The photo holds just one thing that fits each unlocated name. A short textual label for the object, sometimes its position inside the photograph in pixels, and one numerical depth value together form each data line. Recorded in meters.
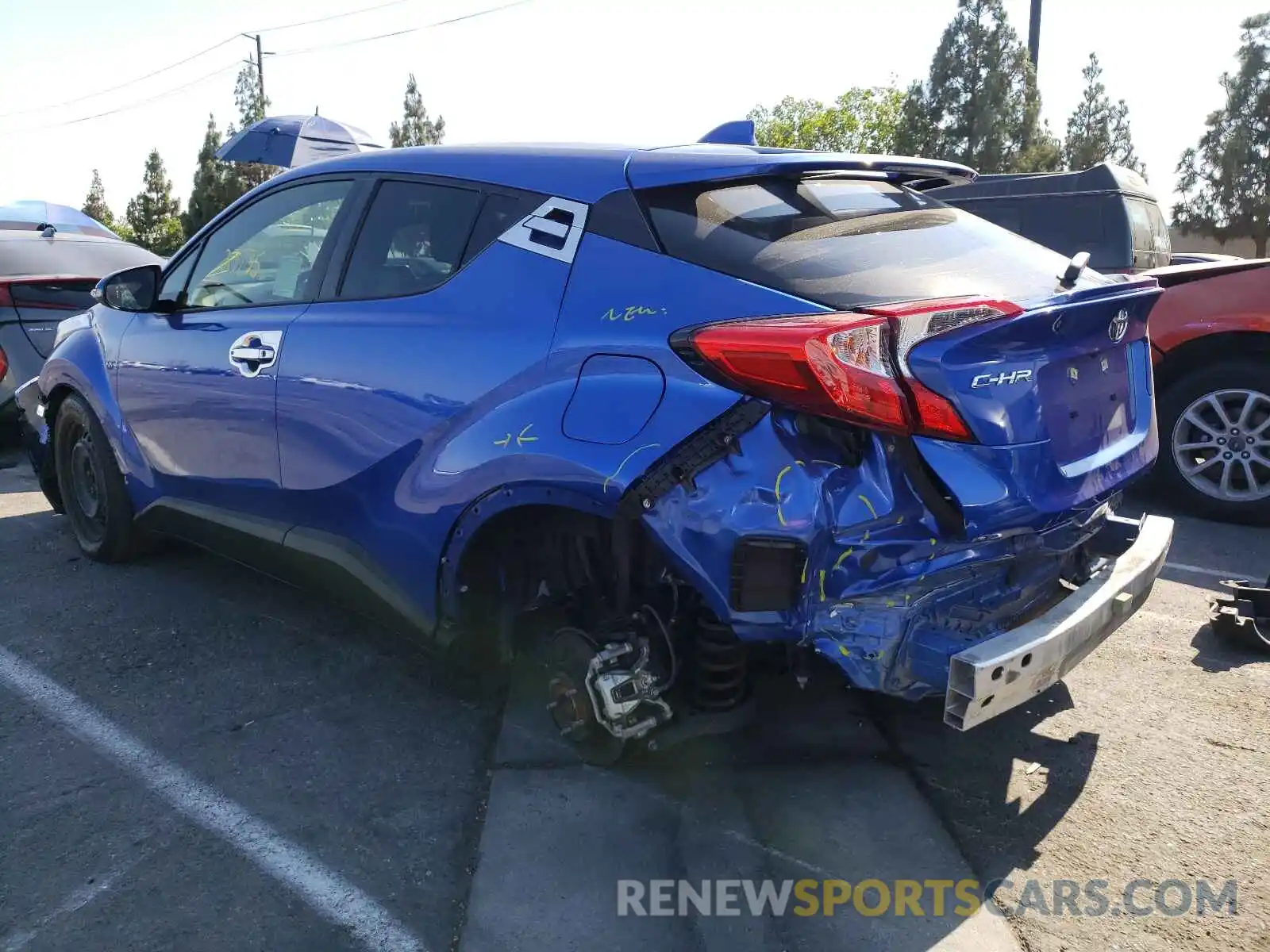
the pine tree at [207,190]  40.69
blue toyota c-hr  2.32
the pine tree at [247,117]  39.72
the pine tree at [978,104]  30.16
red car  5.52
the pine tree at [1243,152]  34.97
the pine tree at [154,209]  42.31
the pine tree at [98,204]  47.82
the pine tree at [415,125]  46.41
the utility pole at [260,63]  41.03
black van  7.51
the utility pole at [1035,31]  20.12
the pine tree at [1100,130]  37.19
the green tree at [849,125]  33.72
